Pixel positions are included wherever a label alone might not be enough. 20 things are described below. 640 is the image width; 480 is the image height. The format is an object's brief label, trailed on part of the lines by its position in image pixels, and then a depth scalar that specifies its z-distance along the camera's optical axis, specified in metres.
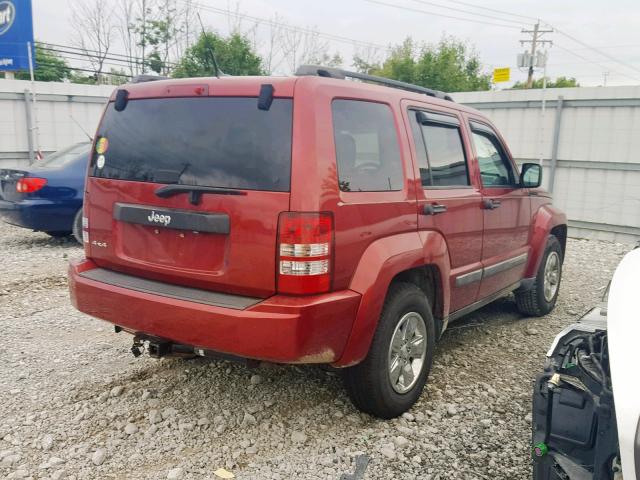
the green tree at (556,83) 43.62
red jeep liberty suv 2.66
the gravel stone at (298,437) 3.09
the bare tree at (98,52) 25.19
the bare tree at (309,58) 27.36
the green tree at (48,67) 23.92
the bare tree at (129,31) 25.09
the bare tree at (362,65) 37.09
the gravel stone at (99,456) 2.84
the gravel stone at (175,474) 2.73
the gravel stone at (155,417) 3.23
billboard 13.65
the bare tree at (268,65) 25.34
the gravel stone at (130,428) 3.12
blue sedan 7.39
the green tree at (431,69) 30.88
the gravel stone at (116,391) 3.53
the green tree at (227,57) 20.17
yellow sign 18.00
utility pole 46.03
